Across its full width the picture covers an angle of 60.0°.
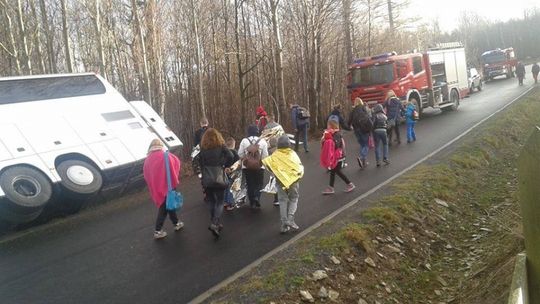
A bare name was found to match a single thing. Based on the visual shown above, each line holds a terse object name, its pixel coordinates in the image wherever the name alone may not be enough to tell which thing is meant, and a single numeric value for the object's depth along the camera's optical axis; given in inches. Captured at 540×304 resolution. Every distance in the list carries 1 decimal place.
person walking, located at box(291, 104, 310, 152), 634.2
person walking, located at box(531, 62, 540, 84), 1338.6
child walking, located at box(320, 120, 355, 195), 379.6
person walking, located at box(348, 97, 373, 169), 479.5
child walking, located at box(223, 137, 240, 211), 370.0
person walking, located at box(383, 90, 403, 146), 575.2
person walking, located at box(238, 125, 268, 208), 369.1
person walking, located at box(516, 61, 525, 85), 1323.8
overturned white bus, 366.3
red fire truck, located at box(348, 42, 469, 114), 773.3
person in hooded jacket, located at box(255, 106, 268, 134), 587.5
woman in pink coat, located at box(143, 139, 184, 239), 307.3
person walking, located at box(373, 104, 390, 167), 485.1
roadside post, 110.8
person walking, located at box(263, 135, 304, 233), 300.8
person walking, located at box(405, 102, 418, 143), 605.0
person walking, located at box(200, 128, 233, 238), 304.8
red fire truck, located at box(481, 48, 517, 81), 1685.5
